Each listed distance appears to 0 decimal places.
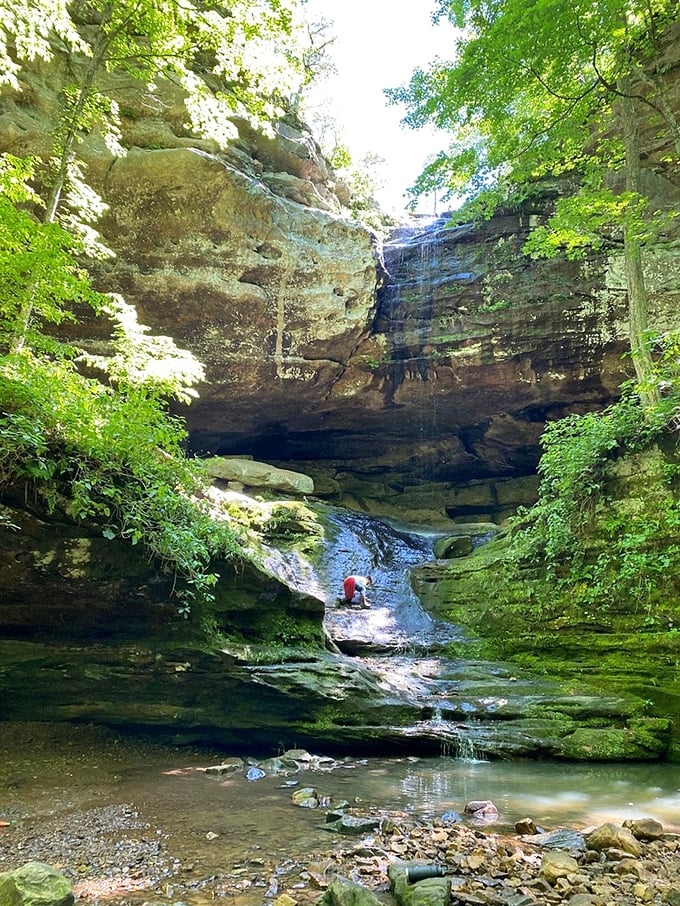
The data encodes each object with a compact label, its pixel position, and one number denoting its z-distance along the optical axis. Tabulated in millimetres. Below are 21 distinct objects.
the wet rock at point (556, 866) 2881
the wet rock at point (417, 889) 2561
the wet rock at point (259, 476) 15493
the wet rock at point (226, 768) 5449
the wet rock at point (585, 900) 2536
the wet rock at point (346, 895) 2509
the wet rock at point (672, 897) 2580
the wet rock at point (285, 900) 2646
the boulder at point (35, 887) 2270
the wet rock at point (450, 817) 4027
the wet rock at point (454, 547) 14727
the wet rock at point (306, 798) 4379
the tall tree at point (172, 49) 7113
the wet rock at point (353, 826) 3756
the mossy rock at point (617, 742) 6113
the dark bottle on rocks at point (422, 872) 2889
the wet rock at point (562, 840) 3412
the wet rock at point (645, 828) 3553
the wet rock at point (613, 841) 3264
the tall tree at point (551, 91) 7746
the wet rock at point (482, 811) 4125
